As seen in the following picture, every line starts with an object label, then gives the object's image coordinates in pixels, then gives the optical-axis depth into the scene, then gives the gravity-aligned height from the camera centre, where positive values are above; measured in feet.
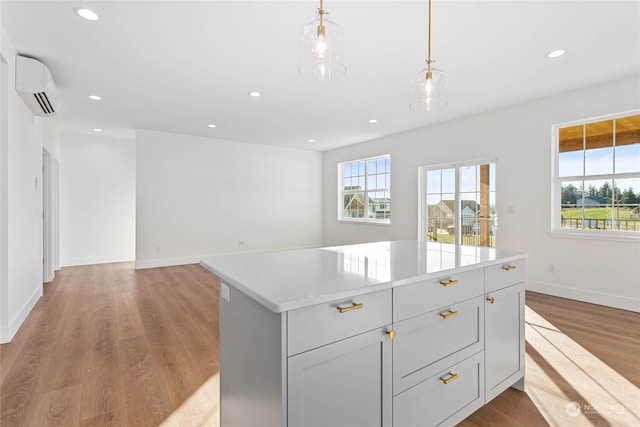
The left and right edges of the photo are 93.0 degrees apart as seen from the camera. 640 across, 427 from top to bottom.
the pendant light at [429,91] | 6.32 +2.54
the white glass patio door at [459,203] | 15.34 +0.40
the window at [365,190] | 21.33 +1.52
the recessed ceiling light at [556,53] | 9.25 +4.87
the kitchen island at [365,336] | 3.34 -1.70
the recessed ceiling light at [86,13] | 7.33 +4.82
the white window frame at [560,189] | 11.28 +0.94
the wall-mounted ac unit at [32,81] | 9.36 +4.03
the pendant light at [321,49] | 4.86 +2.64
